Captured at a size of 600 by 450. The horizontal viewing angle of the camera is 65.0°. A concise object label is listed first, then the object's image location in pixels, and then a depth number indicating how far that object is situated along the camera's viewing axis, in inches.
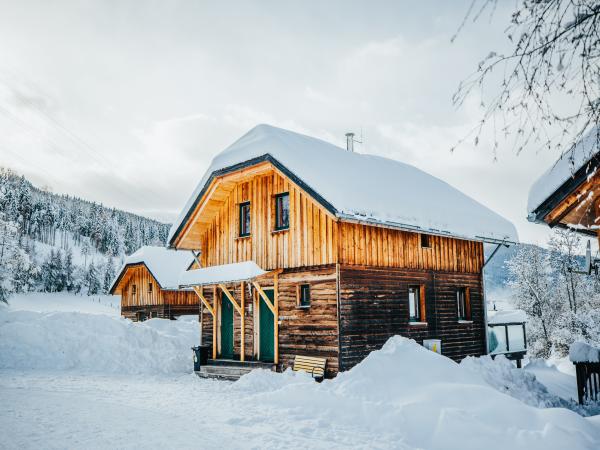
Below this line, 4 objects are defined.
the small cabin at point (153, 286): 1317.7
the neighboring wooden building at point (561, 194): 318.3
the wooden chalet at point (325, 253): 509.0
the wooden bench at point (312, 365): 492.8
